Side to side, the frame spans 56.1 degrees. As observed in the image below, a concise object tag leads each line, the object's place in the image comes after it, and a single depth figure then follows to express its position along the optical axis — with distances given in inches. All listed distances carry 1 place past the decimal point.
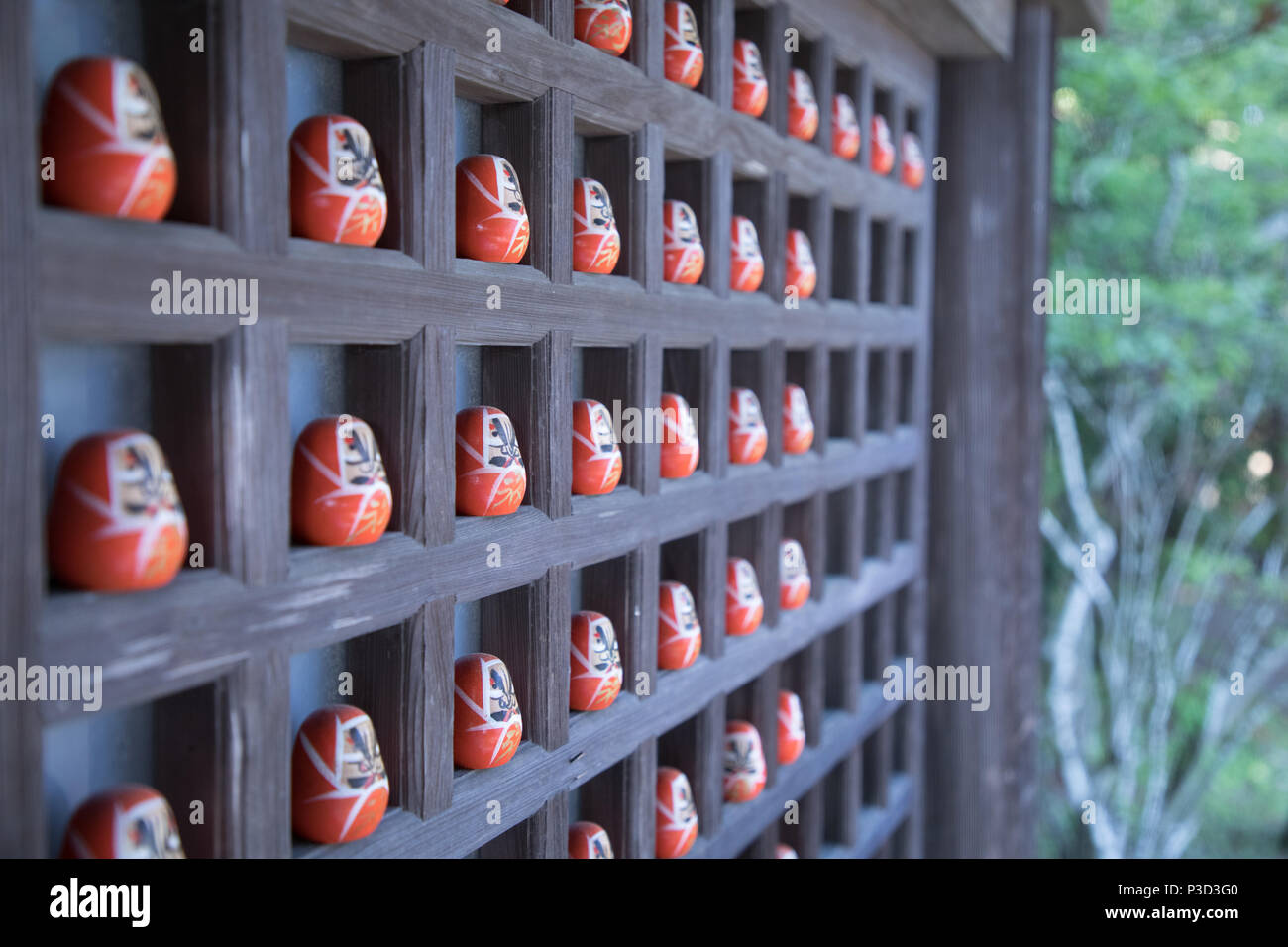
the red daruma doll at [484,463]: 36.7
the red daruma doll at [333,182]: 30.6
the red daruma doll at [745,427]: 54.0
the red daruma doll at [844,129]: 64.3
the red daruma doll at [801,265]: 59.1
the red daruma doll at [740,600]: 54.5
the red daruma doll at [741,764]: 55.9
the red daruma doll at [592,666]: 42.9
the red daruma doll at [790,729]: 60.9
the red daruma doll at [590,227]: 41.9
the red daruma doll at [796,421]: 59.5
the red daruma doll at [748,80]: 53.1
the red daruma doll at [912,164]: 75.6
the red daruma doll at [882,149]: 70.6
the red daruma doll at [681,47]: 47.4
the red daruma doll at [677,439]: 48.0
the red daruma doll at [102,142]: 25.0
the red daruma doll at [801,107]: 58.5
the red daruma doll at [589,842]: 43.9
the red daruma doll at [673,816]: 48.8
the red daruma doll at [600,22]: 41.9
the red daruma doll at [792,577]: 60.7
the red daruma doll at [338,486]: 31.0
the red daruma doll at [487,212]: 36.6
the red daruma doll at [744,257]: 53.4
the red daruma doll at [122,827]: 26.5
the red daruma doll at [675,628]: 48.9
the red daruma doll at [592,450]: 42.1
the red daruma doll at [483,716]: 37.2
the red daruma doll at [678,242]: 47.9
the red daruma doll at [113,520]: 25.2
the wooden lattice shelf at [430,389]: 26.1
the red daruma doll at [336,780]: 31.7
